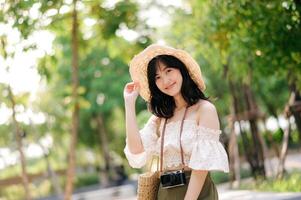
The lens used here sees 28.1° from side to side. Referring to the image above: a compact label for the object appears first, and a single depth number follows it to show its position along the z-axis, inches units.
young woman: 107.7
